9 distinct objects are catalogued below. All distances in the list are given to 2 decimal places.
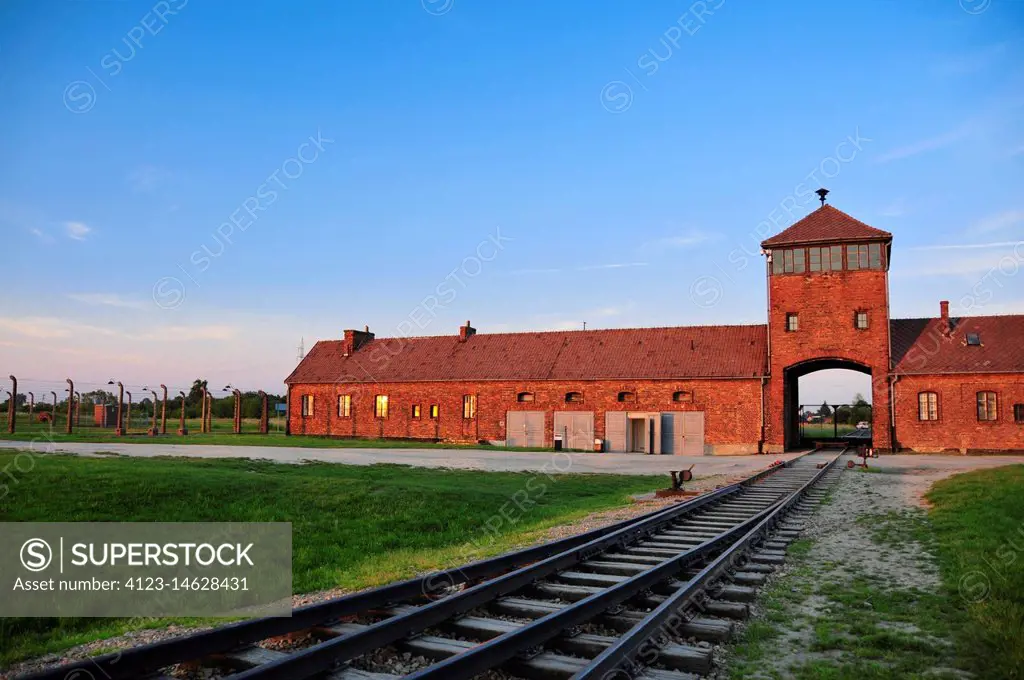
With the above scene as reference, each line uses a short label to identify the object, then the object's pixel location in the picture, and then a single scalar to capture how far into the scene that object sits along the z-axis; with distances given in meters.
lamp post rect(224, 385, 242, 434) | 45.23
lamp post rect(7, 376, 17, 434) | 36.06
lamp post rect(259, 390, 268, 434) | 46.62
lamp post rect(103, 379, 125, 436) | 40.00
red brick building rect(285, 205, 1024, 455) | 33.81
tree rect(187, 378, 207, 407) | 76.98
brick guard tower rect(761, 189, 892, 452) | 34.69
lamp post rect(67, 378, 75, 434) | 37.28
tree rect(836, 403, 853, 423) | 99.99
